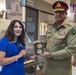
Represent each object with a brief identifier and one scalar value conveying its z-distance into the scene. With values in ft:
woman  4.62
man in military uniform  5.19
